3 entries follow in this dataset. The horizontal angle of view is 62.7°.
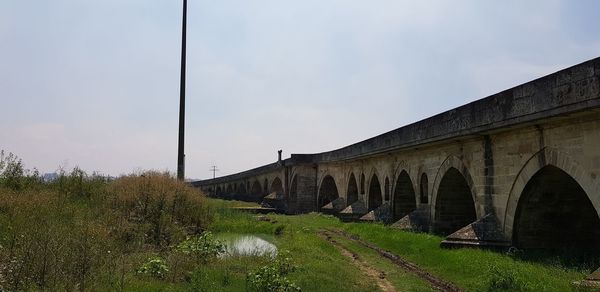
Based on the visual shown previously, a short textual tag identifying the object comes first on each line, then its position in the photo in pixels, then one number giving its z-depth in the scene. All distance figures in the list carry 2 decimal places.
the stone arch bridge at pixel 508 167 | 7.26
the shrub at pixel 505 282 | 6.73
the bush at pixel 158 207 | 9.75
